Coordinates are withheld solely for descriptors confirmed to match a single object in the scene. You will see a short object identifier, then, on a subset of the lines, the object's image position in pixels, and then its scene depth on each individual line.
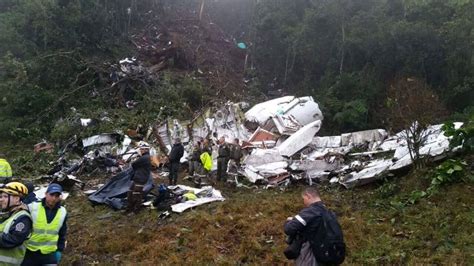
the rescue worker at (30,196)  4.33
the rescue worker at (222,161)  10.19
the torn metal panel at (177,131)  13.58
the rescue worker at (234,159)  10.83
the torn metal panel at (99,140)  13.10
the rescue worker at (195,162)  10.55
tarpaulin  8.08
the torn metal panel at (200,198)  7.55
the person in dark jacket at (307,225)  3.45
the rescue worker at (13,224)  3.09
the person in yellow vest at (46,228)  3.50
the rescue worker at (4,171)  4.58
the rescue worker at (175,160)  9.47
